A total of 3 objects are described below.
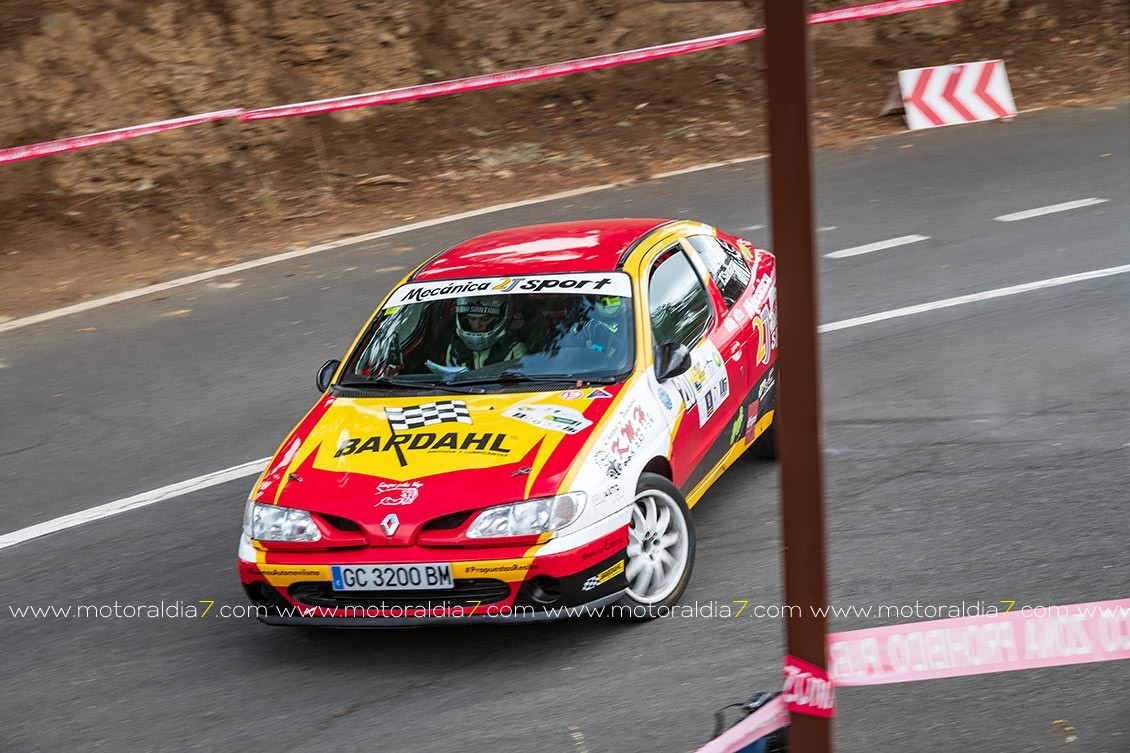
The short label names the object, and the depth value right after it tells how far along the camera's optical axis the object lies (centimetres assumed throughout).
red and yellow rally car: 1117
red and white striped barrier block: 3003
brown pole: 650
